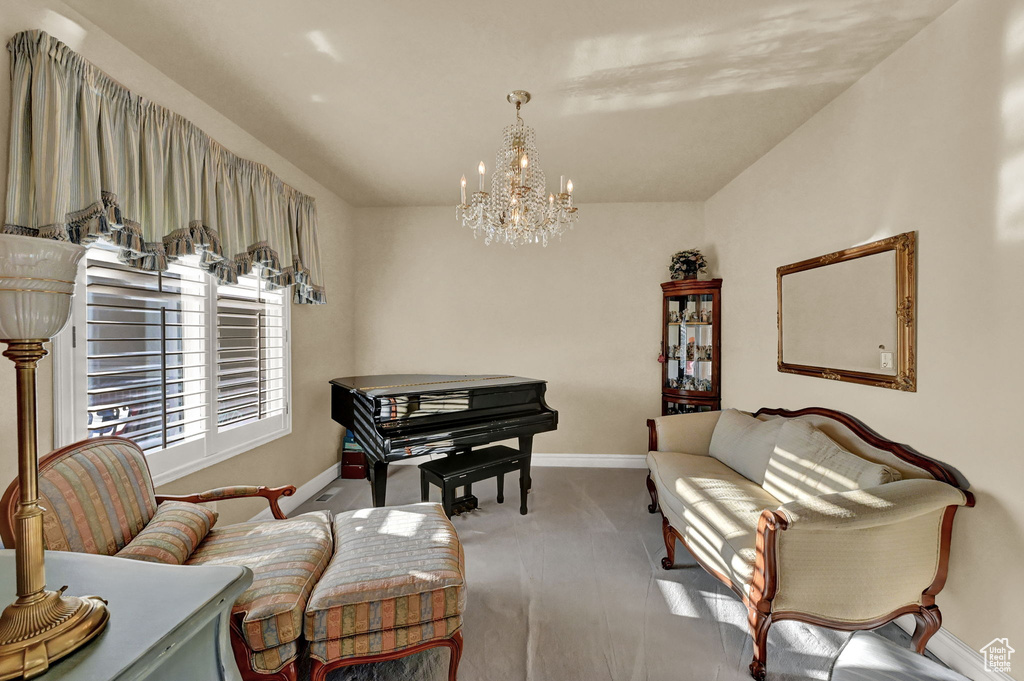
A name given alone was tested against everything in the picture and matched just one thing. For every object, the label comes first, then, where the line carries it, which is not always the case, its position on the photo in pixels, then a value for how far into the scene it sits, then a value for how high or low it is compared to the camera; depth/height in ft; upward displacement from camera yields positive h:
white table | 2.25 -1.66
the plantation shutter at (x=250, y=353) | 8.95 -0.36
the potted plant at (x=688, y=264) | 13.03 +2.21
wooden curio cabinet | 12.91 -0.29
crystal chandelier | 7.86 +2.70
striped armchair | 4.58 -2.46
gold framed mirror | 6.68 +0.37
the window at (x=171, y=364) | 6.10 -0.47
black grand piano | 9.15 -1.83
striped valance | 5.17 +2.41
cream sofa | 5.43 -2.84
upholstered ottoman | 4.85 -3.13
